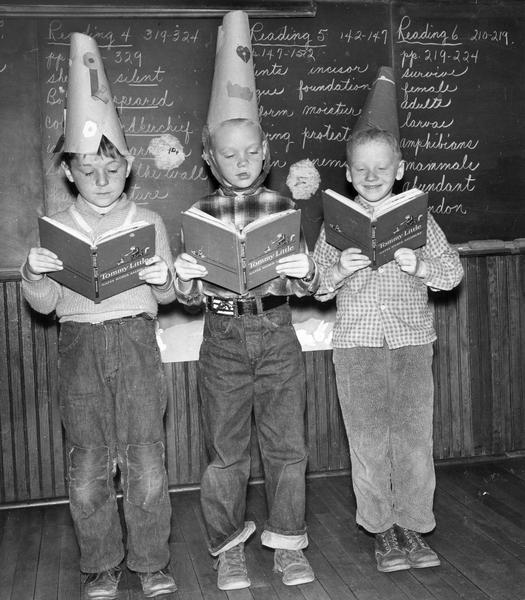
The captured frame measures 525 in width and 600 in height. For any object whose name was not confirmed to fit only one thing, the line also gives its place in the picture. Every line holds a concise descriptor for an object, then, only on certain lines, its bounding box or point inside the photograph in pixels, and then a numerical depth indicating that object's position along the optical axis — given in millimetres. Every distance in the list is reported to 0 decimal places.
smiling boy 2266
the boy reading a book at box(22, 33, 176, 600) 2129
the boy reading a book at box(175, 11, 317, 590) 2184
